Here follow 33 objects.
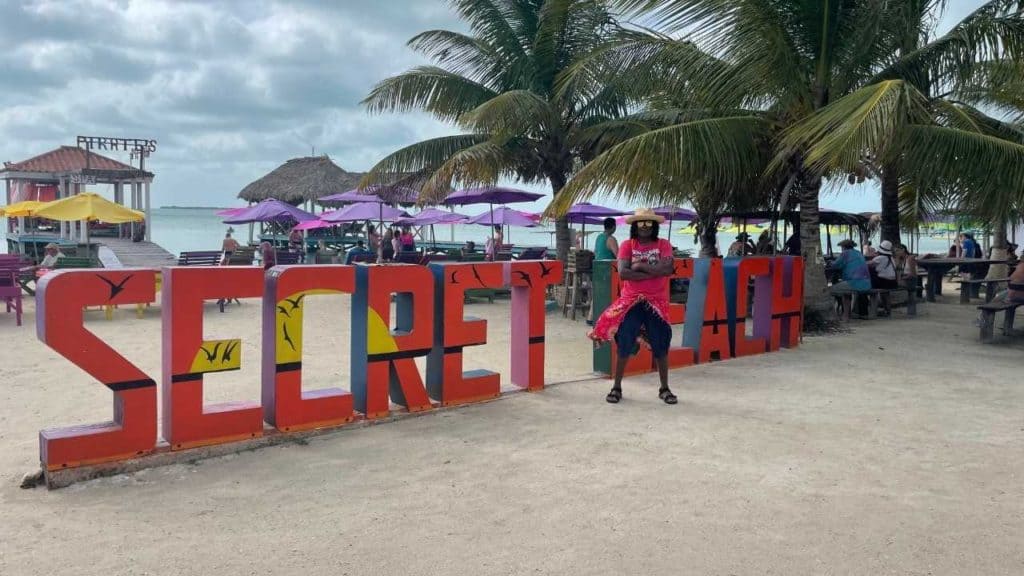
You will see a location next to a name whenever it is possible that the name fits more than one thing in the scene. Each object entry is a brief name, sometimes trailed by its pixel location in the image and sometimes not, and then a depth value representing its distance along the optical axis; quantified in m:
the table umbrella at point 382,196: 15.07
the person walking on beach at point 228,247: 16.36
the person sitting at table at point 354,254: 18.23
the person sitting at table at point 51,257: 13.74
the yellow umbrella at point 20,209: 18.46
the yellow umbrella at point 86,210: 14.96
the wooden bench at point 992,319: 9.06
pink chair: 10.73
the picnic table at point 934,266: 14.28
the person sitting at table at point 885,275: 12.03
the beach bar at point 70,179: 22.59
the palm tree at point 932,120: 7.35
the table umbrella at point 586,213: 18.89
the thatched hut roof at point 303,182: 24.30
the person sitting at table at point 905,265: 12.36
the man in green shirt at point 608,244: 10.43
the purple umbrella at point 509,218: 21.20
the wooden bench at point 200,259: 15.64
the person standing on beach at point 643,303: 6.00
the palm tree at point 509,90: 12.67
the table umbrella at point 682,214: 20.80
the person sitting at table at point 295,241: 23.33
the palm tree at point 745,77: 8.70
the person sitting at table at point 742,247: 14.54
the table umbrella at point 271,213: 19.19
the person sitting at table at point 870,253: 14.03
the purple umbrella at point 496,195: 16.89
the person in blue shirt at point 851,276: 11.30
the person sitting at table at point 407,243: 20.39
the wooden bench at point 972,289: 11.37
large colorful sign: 4.33
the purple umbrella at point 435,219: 24.27
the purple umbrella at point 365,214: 18.95
